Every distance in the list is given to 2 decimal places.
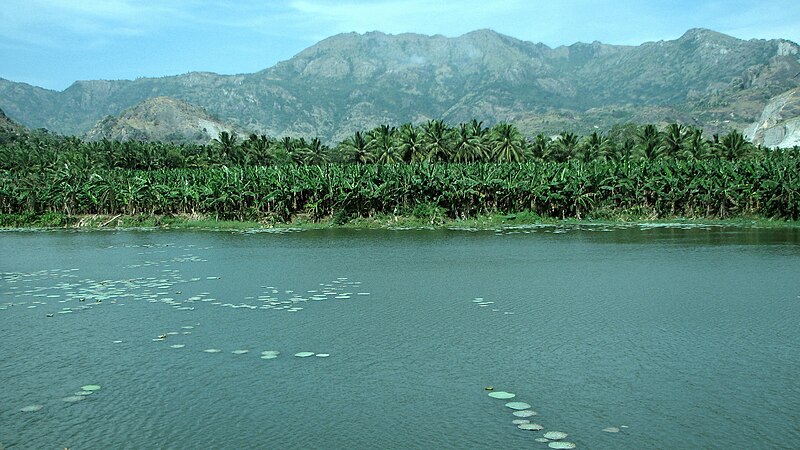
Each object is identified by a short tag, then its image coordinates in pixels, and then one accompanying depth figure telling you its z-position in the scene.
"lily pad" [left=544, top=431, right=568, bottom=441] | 8.30
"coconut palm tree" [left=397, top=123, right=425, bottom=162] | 73.25
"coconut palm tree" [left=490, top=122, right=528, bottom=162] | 72.50
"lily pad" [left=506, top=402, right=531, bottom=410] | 9.29
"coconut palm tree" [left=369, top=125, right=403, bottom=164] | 72.81
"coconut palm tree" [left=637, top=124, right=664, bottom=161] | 67.19
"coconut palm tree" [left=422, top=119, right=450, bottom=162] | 73.06
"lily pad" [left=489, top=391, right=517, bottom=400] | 9.67
